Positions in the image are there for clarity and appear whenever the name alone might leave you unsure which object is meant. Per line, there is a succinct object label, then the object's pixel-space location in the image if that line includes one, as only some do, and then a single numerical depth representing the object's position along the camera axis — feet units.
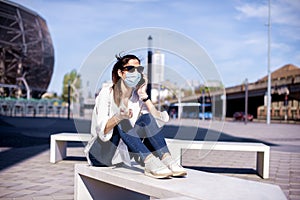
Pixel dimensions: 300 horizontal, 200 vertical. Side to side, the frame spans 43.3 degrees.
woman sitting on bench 10.31
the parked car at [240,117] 160.62
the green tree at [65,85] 254.10
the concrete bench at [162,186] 8.74
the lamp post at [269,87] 114.53
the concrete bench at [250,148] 19.70
